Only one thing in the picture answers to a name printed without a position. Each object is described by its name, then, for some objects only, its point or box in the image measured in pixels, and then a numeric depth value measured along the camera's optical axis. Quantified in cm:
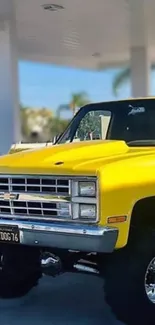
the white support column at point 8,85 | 1338
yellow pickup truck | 439
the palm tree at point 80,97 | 3947
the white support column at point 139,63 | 1665
